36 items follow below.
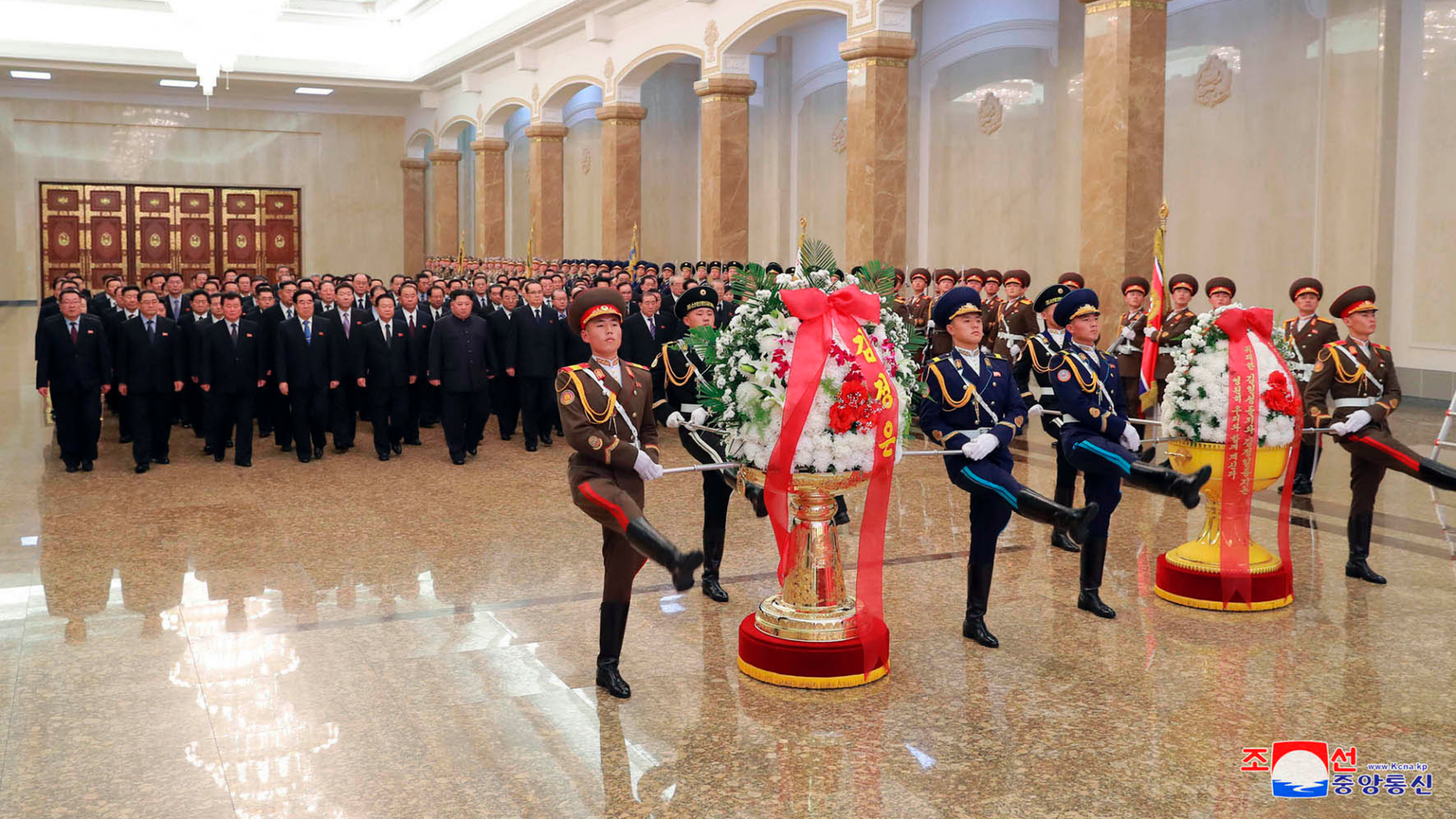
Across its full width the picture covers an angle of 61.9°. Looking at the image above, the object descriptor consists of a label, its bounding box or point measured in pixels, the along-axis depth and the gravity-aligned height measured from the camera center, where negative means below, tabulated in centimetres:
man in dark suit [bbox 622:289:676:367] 1106 -6
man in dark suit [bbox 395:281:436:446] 1185 -12
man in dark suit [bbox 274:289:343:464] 1104 -39
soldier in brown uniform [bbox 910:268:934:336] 1404 +32
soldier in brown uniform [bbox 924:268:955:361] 1334 -13
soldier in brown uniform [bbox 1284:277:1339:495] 908 -3
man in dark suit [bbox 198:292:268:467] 1084 -43
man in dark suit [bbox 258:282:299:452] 1138 -71
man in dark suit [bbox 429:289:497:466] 1121 -42
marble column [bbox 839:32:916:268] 1508 +233
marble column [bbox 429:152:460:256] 3011 +315
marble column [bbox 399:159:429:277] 3359 +294
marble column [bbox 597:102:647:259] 2125 +268
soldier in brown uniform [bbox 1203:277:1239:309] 1005 +32
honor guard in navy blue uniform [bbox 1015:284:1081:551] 673 -26
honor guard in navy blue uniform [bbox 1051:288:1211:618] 611 -48
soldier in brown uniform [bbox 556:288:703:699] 492 -50
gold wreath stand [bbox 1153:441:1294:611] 637 -98
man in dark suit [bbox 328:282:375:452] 1147 -68
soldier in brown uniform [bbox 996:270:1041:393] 1219 +9
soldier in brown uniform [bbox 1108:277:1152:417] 1088 -8
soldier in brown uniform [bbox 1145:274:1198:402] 1091 +9
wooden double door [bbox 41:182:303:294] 3077 +241
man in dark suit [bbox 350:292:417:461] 1127 -44
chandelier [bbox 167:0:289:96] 2098 +526
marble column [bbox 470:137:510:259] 2700 +300
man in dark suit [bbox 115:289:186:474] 1059 -41
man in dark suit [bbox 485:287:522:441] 1277 -76
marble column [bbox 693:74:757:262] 1862 +251
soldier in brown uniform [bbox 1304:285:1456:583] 667 -46
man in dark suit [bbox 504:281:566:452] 1219 -28
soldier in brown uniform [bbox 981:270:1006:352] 1303 +22
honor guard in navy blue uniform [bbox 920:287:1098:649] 573 -42
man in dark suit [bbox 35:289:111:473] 1012 -42
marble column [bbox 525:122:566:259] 2425 +279
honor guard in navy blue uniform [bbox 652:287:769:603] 605 -46
